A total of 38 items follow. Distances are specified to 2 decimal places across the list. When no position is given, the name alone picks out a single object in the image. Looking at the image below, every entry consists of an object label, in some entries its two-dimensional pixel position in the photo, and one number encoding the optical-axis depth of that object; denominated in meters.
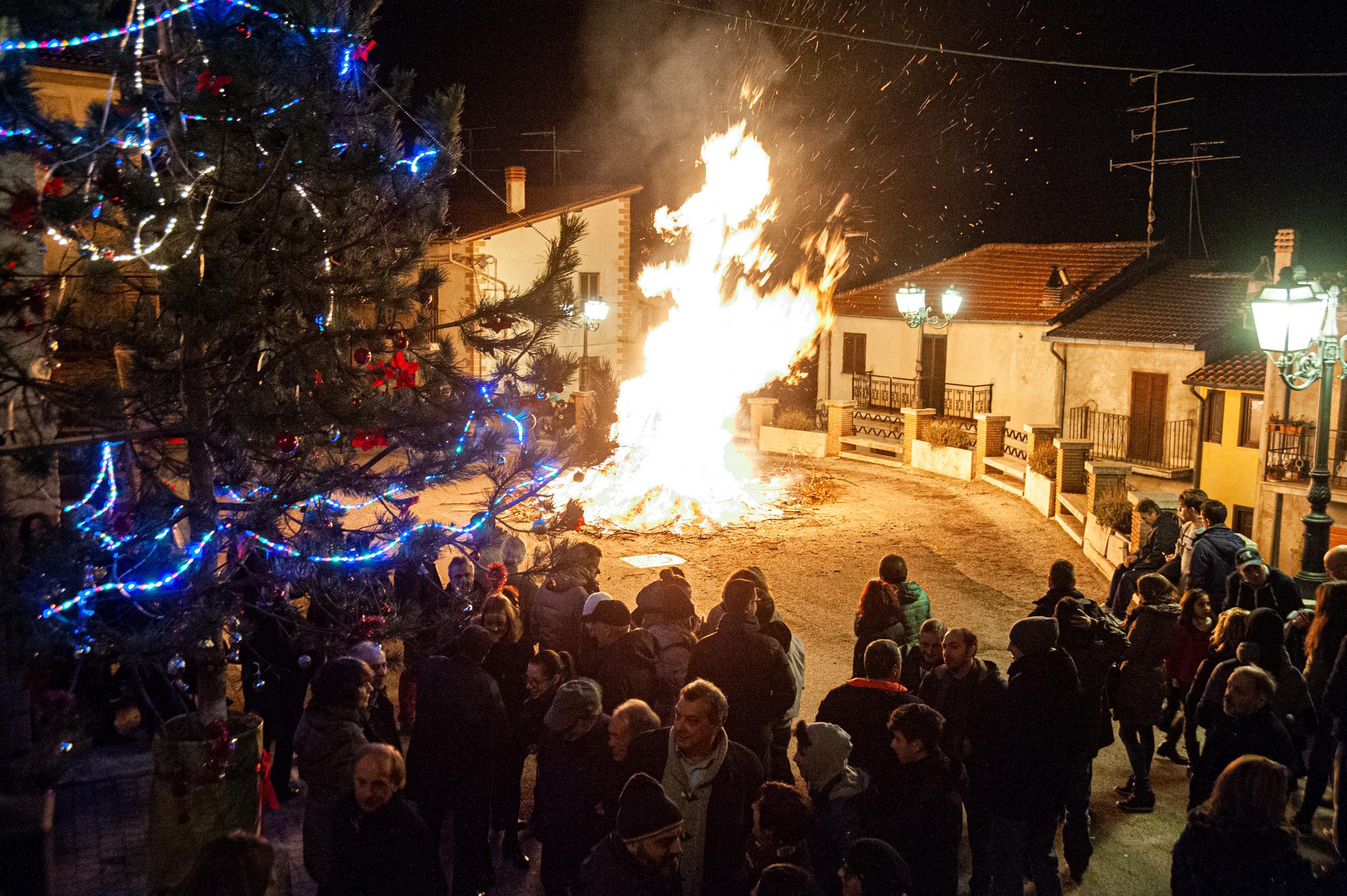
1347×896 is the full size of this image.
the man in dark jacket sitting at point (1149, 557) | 9.65
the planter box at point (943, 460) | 22.30
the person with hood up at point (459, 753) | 5.58
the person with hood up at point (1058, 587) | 7.59
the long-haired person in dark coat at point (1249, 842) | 4.29
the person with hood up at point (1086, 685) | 6.27
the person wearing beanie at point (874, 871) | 3.91
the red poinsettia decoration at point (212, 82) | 4.55
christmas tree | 4.32
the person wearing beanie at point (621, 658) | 6.46
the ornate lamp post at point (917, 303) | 21.12
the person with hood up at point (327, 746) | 5.12
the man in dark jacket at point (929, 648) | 6.75
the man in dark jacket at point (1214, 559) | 9.04
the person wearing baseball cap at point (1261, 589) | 7.81
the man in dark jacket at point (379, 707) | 5.72
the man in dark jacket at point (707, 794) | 4.75
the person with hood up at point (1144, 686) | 7.09
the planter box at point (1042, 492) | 18.34
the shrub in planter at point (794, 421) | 26.53
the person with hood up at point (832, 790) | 4.95
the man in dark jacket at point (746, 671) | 6.21
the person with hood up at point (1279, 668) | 6.68
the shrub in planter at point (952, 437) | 23.00
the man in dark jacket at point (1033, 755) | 5.50
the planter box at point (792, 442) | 25.47
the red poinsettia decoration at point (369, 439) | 5.13
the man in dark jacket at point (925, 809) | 4.86
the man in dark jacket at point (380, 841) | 4.22
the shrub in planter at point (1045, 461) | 19.05
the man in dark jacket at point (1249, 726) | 5.70
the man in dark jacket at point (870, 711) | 5.41
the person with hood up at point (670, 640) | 6.63
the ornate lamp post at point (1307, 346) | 8.73
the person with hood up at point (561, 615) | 7.55
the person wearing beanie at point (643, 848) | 3.98
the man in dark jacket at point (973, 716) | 5.66
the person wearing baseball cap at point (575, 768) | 5.21
